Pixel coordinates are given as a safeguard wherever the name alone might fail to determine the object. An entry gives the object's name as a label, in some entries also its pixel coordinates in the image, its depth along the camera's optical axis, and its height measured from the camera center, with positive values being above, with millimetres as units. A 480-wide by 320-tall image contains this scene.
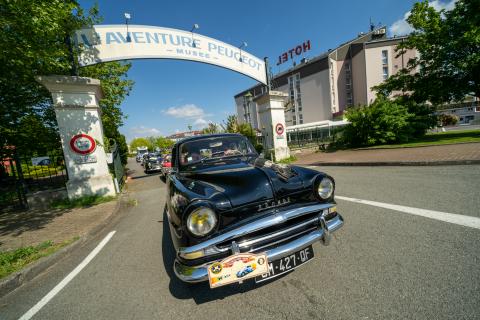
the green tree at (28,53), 4250 +2623
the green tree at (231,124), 20008 +1565
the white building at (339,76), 34406 +9313
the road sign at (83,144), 6598 +450
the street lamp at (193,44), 9719 +4652
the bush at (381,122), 12547 -7
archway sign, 7762 +4374
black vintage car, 1790 -786
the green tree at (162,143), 84456 +2238
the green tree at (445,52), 11597 +3680
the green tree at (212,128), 25061 +1706
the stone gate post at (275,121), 11898 +809
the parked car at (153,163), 16406 -1080
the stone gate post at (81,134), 6473 +776
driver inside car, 3510 -175
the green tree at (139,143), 114862 +4635
